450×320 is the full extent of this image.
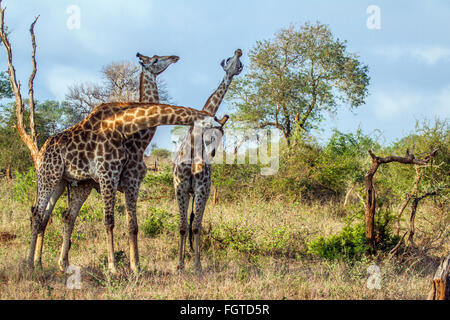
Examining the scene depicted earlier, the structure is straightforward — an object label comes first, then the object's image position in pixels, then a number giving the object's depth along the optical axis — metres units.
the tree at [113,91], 25.87
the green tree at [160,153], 39.81
